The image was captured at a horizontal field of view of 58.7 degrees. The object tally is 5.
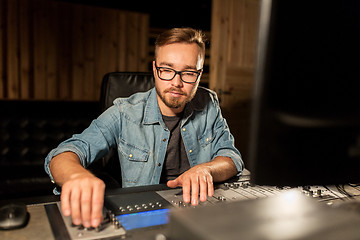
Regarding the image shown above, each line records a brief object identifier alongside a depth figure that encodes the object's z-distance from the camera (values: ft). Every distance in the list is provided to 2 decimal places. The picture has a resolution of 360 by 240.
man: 4.33
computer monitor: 1.36
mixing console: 2.06
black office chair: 5.51
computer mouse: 2.03
